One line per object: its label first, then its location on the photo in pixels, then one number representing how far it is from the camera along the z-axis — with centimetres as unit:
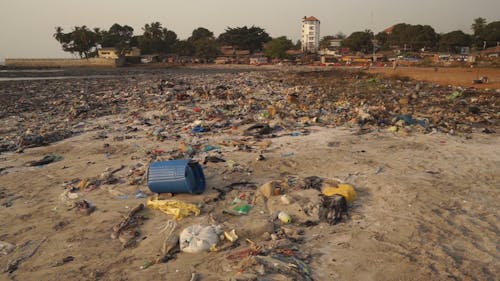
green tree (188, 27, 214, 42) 6412
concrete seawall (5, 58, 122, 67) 4508
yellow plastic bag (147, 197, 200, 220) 334
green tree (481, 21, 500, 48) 5003
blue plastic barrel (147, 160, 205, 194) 357
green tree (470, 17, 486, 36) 5294
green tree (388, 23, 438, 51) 5144
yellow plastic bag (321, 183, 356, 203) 357
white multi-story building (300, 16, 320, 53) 8881
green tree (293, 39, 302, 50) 7810
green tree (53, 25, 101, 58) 5025
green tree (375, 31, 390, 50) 5825
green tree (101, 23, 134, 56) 5497
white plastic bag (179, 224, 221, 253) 276
